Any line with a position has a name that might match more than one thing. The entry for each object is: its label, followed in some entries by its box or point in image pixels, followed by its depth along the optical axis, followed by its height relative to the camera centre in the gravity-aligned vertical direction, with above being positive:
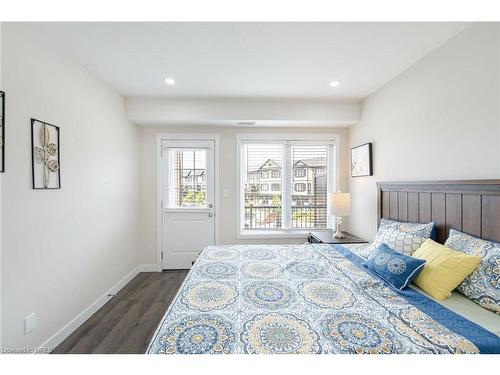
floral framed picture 1.68 +0.26
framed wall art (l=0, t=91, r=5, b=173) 1.43 +0.37
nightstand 2.79 -0.69
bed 0.94 -0.66
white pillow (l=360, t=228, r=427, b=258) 1.74 -0.46
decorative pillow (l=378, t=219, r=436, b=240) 1.83 -0.38
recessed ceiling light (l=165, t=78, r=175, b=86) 2.50 +1.22
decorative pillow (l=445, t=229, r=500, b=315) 1.19 -0.53
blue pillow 1.43 -0.55
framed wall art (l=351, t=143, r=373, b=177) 2.88 +0.35
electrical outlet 1.60 -0.99
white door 3.50 -0.27
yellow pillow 1.31 -0.52
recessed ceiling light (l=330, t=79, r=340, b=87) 2.55 +1.21
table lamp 2.90 -0.25
